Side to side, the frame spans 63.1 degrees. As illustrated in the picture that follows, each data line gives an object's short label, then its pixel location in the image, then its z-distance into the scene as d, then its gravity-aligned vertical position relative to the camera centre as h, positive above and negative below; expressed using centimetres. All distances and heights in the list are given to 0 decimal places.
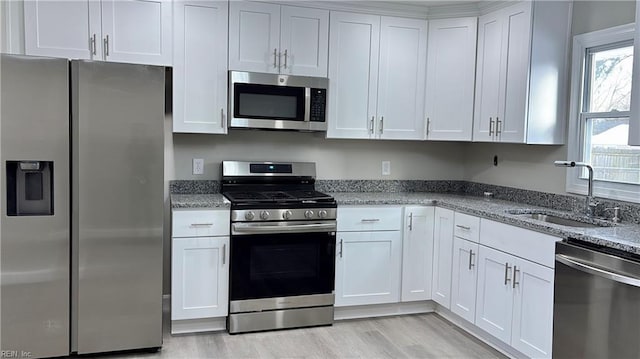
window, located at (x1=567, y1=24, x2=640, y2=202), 314 +30
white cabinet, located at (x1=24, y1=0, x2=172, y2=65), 321 +75
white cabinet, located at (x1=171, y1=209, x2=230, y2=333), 338 -76
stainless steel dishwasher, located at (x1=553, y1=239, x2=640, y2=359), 234 -68
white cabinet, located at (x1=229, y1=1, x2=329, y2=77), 366 +82
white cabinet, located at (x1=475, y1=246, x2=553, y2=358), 284 -84
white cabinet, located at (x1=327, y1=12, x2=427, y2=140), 393 +61
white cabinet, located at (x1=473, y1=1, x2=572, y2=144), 345 +60
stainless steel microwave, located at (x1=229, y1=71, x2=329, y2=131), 366 +37
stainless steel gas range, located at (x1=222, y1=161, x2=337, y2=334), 348 -74
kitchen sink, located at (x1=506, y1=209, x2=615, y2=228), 303 -36
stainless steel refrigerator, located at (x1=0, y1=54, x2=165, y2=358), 286 -33
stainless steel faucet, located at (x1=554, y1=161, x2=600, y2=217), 306 -23
